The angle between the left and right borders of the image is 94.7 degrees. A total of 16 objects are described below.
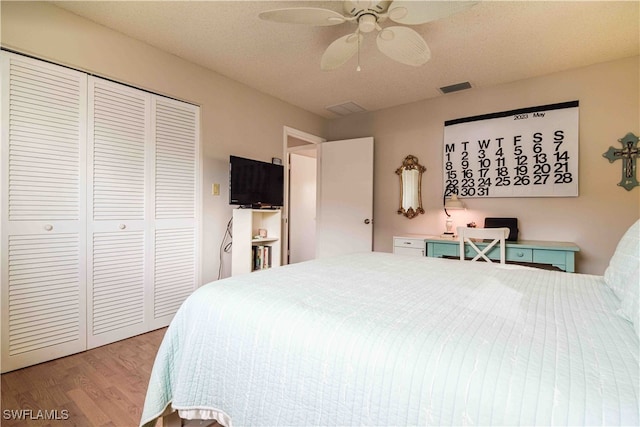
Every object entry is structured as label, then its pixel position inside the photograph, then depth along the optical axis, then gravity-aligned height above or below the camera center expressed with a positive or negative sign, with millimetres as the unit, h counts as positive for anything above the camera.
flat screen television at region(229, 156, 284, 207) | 2918 +308
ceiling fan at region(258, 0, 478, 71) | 1582 +1105
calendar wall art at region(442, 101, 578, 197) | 2838 +642
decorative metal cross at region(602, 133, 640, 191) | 2586 +513
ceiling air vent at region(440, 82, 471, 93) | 3170 +1396
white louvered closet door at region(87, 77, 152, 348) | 2209 +2
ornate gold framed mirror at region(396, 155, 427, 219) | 3676 +332
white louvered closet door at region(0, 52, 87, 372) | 1857 -14
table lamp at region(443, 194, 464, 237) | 3250 +86
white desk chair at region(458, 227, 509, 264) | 2611 -208
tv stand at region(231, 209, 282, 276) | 2947 -294
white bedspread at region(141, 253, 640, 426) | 596 -342
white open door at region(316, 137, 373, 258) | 3904 +211
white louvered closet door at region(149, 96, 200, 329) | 2572 +49
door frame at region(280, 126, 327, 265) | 3755 +789
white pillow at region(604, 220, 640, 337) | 835 -210
